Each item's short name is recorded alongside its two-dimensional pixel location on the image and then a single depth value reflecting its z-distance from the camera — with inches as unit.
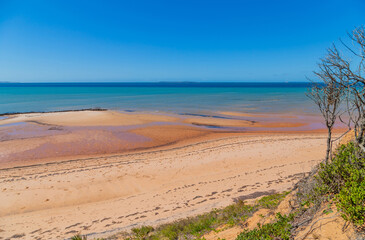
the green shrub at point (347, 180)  142.9
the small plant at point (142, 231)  265.7
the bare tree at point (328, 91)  249.3
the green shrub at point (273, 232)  172.6
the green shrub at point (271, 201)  260.5
